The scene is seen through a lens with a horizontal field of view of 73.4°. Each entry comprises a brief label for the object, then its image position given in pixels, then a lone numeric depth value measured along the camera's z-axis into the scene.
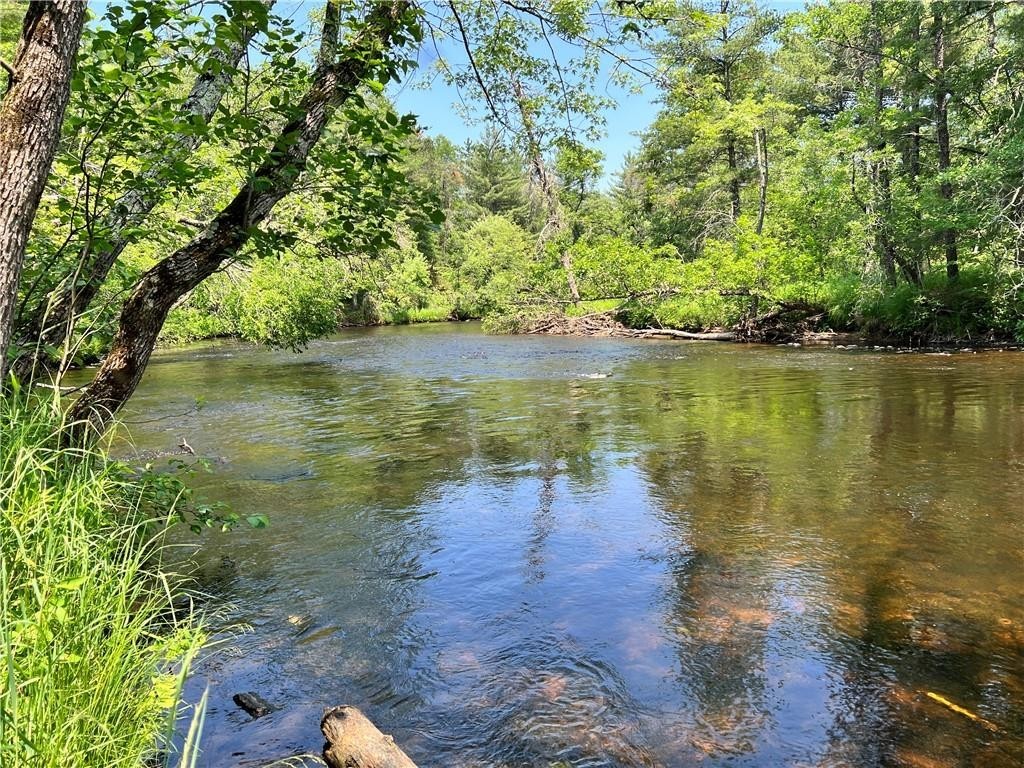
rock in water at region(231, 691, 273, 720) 3.67
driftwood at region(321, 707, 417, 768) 2.56
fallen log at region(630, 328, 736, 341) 25.89
